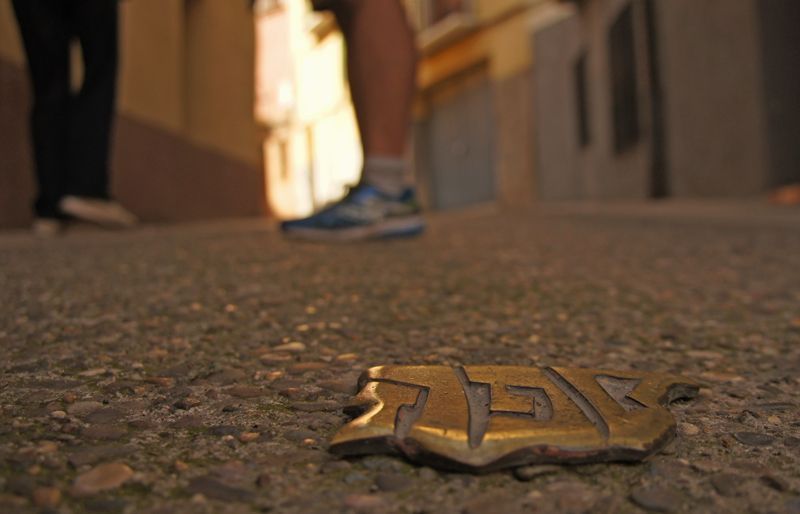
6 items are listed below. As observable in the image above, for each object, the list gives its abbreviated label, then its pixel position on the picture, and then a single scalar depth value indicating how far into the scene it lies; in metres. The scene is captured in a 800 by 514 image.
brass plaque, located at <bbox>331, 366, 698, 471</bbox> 0.56
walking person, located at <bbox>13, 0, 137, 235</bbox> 2.51
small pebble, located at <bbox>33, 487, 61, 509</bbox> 0.48
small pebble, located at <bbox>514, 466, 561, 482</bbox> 0.55
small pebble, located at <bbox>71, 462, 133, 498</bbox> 0.51
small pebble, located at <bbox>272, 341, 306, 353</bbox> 0.92
